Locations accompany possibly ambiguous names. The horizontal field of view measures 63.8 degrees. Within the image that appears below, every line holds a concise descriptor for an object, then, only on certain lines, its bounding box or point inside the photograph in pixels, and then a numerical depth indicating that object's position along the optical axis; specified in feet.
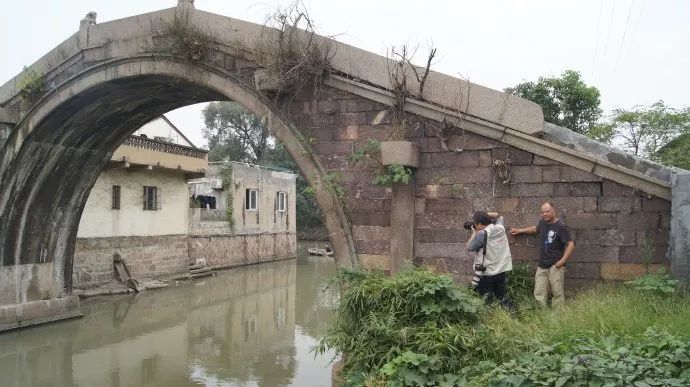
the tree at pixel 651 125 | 48.55
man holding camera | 15.67
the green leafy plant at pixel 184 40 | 21.44
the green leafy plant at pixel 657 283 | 14.08
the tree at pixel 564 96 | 43.11
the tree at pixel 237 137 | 116.88
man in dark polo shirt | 15.40
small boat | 87.60
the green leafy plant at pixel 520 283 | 16.06
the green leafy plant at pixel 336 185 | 18.94
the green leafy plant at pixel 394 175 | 17.43
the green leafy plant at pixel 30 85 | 26.58
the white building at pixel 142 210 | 45.27
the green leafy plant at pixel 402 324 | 11.90
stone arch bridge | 15.69
